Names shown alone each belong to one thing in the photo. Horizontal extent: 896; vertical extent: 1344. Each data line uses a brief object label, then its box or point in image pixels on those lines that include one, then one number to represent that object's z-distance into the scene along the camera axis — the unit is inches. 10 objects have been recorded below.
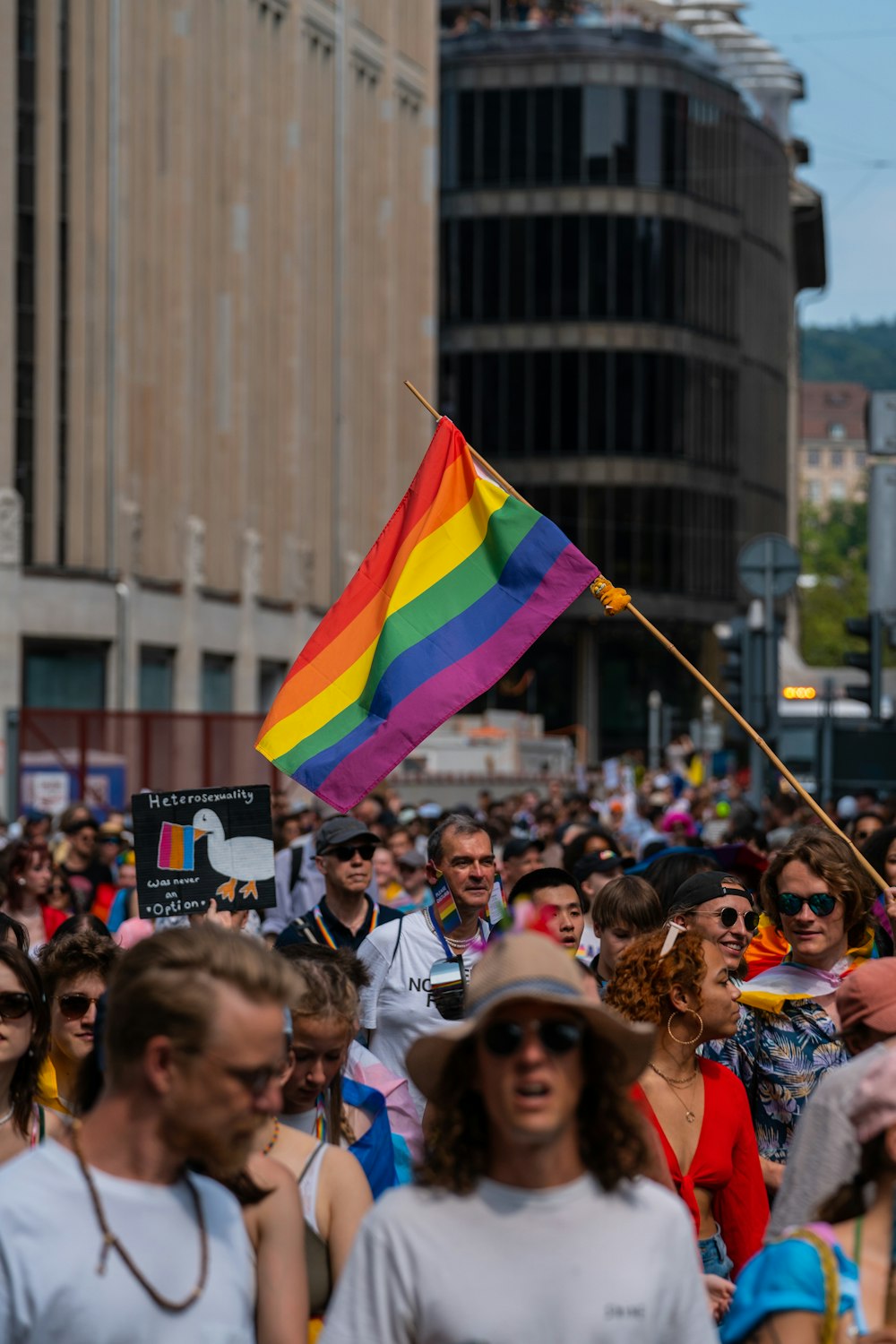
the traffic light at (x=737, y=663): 1437.0
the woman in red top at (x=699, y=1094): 447.8
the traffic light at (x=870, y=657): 1405.0
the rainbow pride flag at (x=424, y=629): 701.3
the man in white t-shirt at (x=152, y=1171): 275.3
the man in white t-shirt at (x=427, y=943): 602.5
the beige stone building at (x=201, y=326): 3575.3
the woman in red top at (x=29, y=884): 953.5
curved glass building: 5930.1
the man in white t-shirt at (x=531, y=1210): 270.2
